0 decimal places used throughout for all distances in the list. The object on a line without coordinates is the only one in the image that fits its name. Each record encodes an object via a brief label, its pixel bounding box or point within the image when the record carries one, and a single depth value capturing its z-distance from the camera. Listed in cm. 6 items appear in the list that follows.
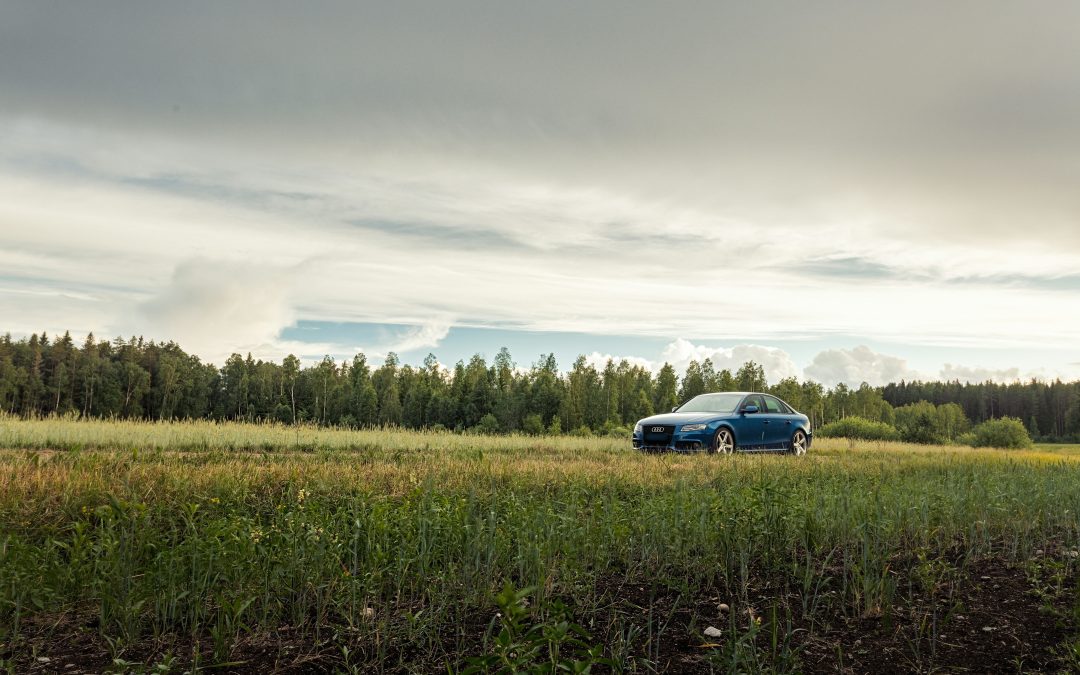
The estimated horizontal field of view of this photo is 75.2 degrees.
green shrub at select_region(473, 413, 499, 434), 6750
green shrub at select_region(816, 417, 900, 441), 4031
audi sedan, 1562
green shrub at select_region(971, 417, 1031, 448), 3425
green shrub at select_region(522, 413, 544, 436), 5875
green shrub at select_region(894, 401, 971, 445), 3942
